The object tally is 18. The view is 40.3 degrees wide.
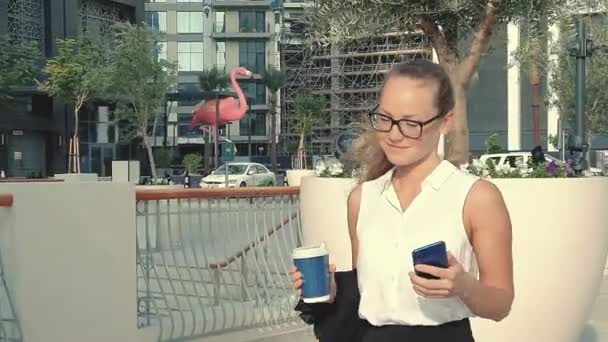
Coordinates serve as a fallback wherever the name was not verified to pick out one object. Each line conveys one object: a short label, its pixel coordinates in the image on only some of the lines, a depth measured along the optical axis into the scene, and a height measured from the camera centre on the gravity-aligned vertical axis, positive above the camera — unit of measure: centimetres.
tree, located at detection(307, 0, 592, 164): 602 +103
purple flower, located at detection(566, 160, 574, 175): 515 -8
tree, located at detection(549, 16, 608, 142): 2841 +246
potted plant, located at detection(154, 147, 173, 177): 5284 -5
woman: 197 -17
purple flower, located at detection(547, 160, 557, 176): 509 -7
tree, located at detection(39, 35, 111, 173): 3888 +395
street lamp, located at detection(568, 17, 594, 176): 1045 +100
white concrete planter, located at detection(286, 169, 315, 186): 1866 -41
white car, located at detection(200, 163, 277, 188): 3469 -77
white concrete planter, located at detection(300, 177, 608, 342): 470 -57
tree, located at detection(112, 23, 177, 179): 4088 +429
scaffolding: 7012 +660
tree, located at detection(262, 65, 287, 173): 7012 +657
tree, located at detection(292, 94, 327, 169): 6291 +350
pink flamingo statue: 4903 +300
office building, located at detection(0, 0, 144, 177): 4344 +259
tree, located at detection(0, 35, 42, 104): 3591 +422
